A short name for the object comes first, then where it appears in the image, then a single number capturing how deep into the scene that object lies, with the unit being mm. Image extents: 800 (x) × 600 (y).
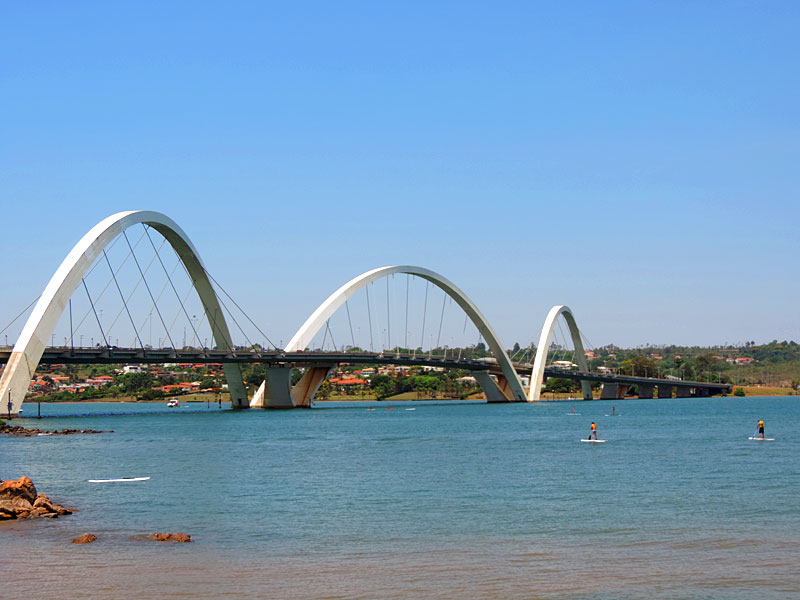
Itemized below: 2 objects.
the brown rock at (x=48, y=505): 25344
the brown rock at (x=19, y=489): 25172
